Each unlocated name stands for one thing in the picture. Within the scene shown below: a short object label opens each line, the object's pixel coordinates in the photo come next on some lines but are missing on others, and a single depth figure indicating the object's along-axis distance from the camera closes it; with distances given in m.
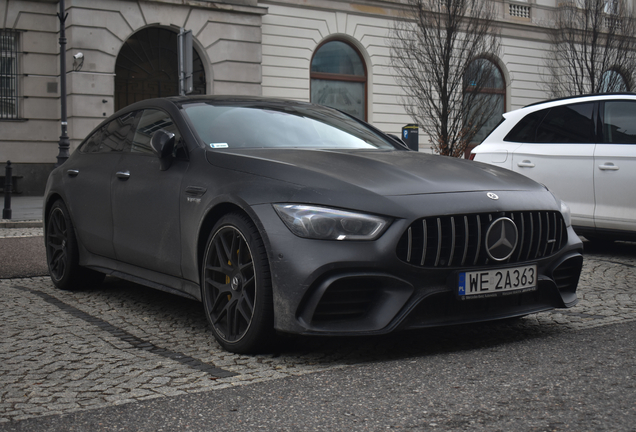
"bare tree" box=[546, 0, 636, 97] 27.62
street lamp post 17.59
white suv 7.66
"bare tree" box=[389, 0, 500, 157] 23.19
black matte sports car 3.64
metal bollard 13.37
